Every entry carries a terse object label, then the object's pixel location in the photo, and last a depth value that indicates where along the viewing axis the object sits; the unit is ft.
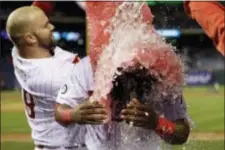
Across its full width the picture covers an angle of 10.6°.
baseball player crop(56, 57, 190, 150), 15.81
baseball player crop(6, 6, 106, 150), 20.83
